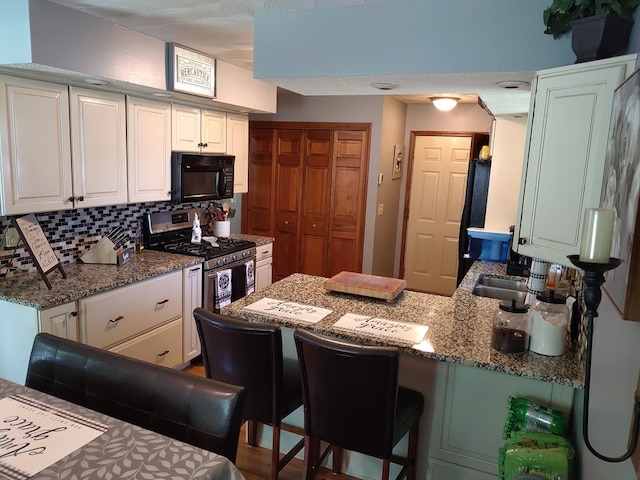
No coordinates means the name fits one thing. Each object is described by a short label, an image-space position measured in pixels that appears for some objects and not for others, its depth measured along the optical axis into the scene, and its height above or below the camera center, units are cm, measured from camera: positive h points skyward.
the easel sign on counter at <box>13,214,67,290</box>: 252 -47
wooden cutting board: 257 -60
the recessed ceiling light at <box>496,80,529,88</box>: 225 +48
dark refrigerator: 388 -17
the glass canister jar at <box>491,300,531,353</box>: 194 -59
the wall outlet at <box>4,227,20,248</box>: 281 -46
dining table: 106 -68
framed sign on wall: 302 +64
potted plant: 156 +56
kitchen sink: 311 -70
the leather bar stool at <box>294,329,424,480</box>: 172 -85
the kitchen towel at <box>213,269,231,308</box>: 366 -92
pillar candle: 87 -9
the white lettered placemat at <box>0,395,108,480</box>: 107 -68
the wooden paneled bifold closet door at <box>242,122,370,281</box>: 502 -21
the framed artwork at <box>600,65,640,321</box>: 92 -1
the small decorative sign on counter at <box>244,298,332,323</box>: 227 -68
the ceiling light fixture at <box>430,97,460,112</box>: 472 +78
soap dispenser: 399 -54
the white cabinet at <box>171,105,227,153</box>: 356 +31
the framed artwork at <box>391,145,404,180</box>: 539 +20
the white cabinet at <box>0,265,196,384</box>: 249 -93
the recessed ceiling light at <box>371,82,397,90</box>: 250 +49
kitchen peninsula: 188 -83
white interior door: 558 -38
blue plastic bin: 368 -50
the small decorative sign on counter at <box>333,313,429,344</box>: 207 -68
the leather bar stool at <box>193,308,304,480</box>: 192 -81
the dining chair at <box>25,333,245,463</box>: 132 -67
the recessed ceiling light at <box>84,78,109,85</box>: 265 +47
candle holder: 88 -20
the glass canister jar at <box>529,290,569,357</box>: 191 -56
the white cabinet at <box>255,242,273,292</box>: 425 -86
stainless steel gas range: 363 -64
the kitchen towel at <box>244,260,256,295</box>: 399 -89
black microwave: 358 -6
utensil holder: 431 -53
